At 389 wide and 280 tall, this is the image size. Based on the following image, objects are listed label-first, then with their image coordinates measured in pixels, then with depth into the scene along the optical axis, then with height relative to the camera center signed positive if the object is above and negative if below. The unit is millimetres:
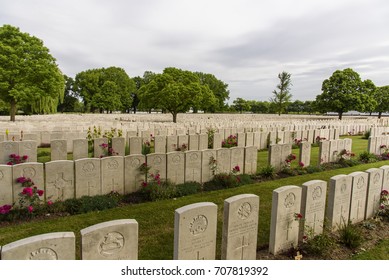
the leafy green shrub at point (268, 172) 8406 -1783
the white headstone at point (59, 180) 5721 -1538
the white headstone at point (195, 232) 3164 -1471
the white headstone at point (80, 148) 8953 -1263
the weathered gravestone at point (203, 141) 11470 -1135
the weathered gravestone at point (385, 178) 5384 -1190
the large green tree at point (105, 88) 55375 +5404
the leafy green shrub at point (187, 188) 6672 -1935
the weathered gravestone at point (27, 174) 5461 -1357
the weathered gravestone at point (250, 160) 8500 -1428
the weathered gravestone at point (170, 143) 10914 -1200
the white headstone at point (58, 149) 8742 -1284
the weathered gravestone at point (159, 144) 10648 -1228
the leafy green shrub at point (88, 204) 5621 -2028
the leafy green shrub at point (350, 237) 4227 -1933
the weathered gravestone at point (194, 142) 11247 -1165
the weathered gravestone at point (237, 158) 8203 -1316
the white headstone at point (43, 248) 2365 -1295
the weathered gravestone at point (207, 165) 7609 -1451
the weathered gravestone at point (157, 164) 6836 -1320
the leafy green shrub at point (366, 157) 10805 -1542
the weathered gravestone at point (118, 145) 9695 -1203
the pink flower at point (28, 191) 5188 -1612
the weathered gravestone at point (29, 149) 8250 -1247
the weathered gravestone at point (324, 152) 9898 -1255
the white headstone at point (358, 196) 4855 -1452
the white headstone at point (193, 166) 7332 -1450
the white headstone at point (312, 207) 4180 -1439
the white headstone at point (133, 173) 6660 -1542
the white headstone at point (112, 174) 6328 -1522
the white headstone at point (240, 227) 3502 -1539
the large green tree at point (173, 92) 25266 +2237
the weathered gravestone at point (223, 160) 7901 -1347
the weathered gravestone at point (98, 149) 9844 -1384
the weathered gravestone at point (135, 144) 10062 -1188
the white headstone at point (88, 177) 5984 -1510
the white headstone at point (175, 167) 7066 -1448
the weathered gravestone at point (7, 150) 8078 -1258
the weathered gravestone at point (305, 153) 9414 -1258
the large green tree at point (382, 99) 56594 +4725
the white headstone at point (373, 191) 5141 -1422
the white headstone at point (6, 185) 5333 -1549
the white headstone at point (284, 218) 3922 -1538
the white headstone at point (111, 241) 2711 -1386
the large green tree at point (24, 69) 19703 +3223
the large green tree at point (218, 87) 69188 +7667
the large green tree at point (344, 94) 39000 +3938
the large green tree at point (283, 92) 51375 +5091
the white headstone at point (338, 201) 4535 -1441
